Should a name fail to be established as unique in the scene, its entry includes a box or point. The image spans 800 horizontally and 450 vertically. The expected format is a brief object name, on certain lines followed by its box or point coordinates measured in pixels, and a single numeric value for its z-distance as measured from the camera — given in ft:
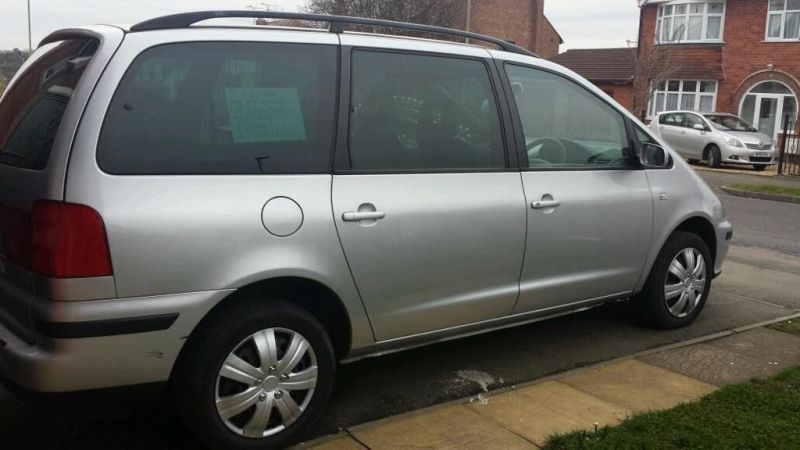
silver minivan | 9.23
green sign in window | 10.41
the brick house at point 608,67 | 117.50
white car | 66.33
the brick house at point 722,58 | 87.51
